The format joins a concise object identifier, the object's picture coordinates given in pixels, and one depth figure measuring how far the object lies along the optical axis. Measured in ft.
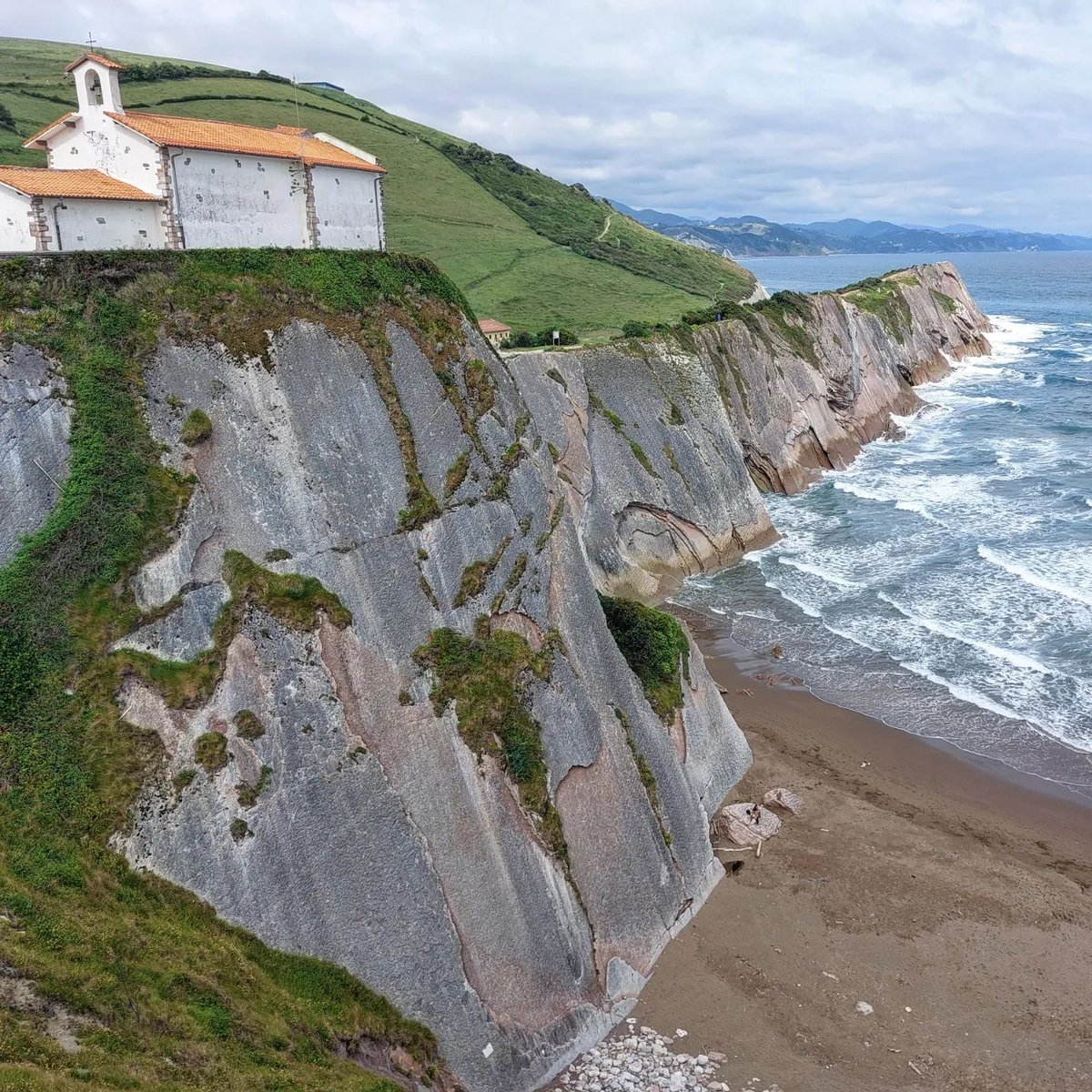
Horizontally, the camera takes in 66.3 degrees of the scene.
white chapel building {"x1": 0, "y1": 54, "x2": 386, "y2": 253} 78.79
